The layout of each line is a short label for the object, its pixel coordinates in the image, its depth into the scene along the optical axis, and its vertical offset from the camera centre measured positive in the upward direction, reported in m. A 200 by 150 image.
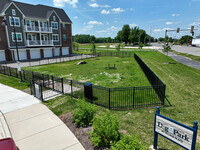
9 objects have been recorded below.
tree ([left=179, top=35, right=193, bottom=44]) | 152.00 +13.87
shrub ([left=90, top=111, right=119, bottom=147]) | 4.86 -2.83
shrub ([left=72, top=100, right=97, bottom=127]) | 6.36 -2.88
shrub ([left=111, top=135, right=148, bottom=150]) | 3.76 -2.58
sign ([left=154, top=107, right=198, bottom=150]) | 3.69 -2.31
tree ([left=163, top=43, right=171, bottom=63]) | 26.15 +0.75
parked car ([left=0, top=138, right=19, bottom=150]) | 3.87 -2.64
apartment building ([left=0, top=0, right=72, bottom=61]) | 31.02 +4.93
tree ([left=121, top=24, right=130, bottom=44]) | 112.57 +15.21
